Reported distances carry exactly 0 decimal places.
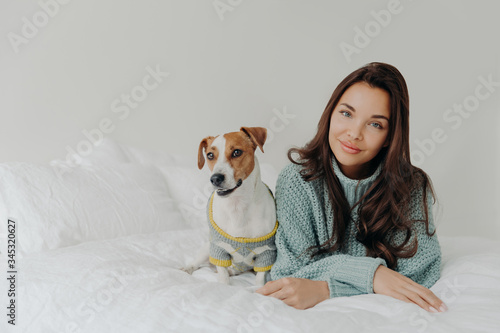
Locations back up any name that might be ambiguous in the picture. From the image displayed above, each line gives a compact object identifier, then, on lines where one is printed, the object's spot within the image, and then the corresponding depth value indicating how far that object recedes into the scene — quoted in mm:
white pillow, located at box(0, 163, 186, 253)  1437
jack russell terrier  1292
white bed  917
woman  1208
